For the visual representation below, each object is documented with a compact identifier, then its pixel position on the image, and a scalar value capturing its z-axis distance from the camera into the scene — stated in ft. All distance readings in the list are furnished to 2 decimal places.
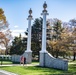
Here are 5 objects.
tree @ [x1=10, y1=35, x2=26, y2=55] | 98.18
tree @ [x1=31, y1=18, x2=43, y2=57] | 91.76
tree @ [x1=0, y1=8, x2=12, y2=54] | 62.88
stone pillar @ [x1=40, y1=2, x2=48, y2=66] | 47.16
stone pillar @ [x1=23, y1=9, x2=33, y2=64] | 56.77
